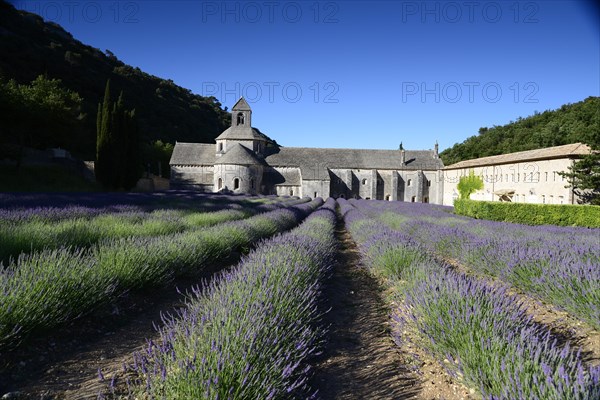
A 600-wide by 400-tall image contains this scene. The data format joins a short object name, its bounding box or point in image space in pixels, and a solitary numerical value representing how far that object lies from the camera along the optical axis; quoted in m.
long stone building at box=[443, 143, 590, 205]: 22.00
